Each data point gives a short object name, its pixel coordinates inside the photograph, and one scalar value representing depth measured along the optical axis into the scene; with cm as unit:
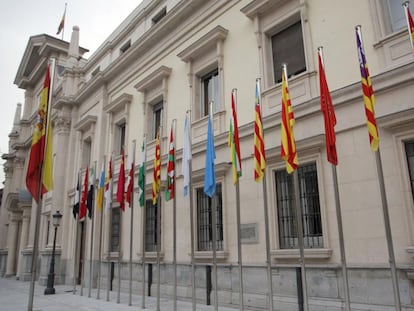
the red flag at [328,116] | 607
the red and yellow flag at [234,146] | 752
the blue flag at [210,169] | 793
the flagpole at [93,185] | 1310
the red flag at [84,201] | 1334
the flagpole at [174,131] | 936
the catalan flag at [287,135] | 653
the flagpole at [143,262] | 957
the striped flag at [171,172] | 934
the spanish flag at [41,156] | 713
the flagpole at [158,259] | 895
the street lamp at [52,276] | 1436
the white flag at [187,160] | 877
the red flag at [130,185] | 1091
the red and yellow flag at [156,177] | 988
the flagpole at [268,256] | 642
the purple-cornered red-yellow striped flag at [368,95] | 568
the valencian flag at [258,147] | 707
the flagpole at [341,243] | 542
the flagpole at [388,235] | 497
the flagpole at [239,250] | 692
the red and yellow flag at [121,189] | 1115
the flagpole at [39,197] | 673
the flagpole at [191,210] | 810
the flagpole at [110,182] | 1206
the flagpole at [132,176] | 1015
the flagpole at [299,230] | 598
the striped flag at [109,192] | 1204
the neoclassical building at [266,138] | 695
